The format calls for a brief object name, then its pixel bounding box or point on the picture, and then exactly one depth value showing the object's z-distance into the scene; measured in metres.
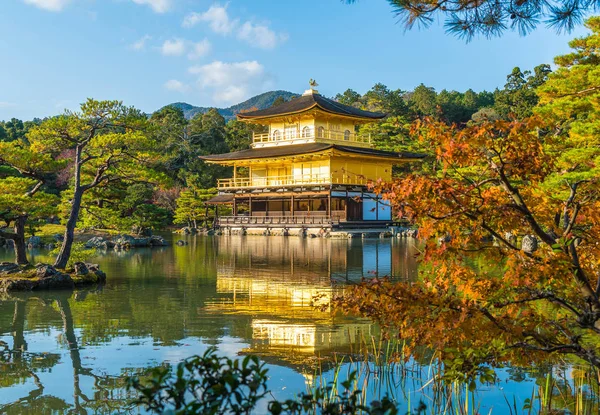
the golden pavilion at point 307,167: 30.69
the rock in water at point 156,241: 23.38
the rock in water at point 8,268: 11.12
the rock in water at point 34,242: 23.21
